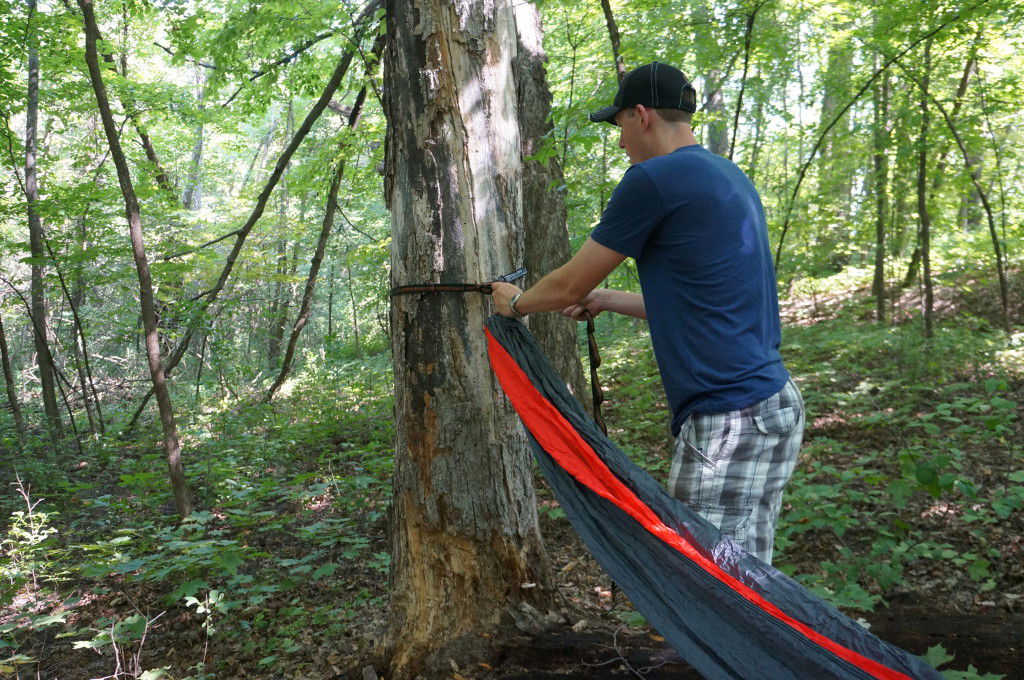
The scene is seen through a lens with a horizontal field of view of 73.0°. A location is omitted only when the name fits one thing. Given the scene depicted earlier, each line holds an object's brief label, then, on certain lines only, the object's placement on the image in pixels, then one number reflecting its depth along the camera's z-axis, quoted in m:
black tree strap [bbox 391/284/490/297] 2.79
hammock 1.84
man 2.07
